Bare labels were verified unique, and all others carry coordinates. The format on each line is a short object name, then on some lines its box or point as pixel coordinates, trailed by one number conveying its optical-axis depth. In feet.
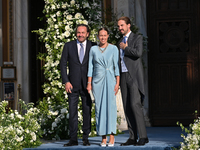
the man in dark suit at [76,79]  36.86
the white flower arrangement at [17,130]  35.01
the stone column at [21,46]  69.51
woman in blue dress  35.81
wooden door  60.03
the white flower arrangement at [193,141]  30.45
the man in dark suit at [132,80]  35.27
